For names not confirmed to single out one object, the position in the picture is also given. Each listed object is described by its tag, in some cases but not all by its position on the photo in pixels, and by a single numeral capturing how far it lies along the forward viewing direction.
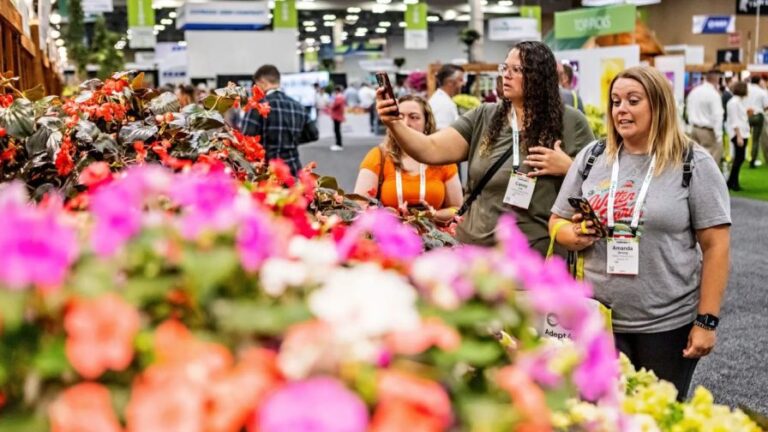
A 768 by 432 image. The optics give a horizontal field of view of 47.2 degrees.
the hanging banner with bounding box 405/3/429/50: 22.92
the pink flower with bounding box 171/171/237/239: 0.68
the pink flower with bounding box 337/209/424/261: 0.78
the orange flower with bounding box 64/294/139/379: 0.60
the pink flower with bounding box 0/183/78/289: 0.60
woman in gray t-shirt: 2.31
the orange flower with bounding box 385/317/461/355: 0.62
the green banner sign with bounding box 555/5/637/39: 11.56
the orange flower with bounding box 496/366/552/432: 0.64
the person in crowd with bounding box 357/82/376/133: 26.16
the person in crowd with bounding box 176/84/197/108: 10.22
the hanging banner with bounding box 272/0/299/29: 19.33
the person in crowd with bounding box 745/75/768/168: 13.46
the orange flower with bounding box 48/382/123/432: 0.59
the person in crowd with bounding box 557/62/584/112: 6.04
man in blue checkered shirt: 5.93
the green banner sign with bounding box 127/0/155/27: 19.03
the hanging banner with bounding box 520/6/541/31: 21.67
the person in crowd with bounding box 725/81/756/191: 11.69
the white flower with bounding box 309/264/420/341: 0.61
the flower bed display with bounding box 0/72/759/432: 0.60
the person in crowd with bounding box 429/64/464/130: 7.27
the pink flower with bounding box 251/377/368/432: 0.55
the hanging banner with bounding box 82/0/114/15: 16.86
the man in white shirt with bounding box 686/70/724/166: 10.94
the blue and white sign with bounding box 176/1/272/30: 16.36
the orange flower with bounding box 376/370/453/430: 0.60
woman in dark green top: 2.86
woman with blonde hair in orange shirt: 3.63
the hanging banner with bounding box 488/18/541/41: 20.11
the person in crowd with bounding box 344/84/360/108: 26.98
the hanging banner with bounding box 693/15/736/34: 22.97
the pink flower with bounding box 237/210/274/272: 0.68
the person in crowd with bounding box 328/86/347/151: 19.72
